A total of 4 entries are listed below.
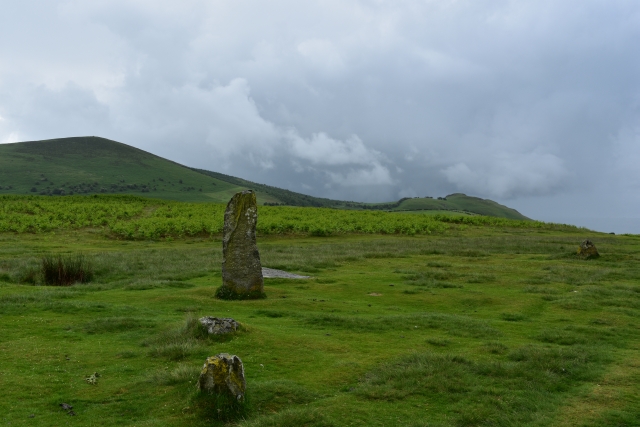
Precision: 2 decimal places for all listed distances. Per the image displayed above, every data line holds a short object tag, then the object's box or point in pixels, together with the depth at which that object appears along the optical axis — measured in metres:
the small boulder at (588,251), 35.12
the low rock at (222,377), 8.56
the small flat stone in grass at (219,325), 12.42
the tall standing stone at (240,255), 19.50
